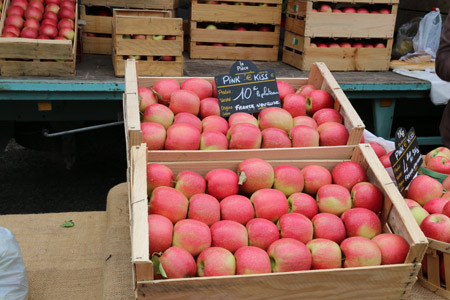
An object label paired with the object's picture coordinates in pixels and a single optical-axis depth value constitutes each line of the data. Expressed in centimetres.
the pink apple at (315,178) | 150
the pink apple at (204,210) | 133
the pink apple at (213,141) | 161
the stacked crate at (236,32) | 364
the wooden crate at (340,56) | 350
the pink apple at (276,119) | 176
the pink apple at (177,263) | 113
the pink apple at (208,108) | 184
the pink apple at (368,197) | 140
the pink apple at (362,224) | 133
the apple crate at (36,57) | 286
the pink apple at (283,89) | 199
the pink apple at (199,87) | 192
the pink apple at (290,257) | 119
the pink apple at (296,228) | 130
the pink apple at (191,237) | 123
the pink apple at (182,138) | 157
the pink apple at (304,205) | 141
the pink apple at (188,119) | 170
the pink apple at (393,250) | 122
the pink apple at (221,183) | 142
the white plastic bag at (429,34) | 377
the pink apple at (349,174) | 149
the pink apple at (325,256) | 122
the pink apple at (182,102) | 178
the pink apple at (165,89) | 185
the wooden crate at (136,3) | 361
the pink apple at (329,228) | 132
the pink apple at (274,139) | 166
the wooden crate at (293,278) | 106
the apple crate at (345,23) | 341
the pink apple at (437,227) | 131
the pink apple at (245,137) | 161
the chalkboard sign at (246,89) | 185
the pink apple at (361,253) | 120
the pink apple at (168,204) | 129
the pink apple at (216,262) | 116
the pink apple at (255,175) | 144
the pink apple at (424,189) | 156
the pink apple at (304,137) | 167
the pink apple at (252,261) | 116
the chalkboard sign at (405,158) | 150
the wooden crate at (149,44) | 299
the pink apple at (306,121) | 179
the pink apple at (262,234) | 128
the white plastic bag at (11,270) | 153
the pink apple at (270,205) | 137
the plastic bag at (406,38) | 398
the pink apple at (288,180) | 147
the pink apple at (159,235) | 120
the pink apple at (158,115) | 167
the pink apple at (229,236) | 126
